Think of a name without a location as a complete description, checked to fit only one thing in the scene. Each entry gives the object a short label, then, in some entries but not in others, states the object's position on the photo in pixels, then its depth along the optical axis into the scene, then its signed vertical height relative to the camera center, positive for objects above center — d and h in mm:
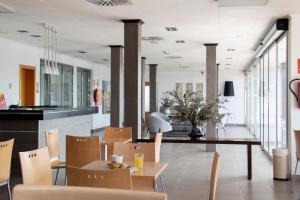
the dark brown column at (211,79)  10164 +522
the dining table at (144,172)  3186 -605
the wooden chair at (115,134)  6047 -524
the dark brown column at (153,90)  16469 +387
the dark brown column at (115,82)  10516 +468
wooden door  10969 +375
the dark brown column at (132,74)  7340 +470
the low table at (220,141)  6272 -661
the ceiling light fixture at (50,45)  8133 +1481
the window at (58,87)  12062 +397
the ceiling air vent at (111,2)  5980 +1477
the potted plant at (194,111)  6355 -186
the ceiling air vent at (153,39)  9627 +1477
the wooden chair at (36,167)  3311 -587
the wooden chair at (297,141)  5662 -596
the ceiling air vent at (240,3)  5723 +1406
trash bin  6418 -1016
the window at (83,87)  15125 +478
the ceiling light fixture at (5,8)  6219 +1463
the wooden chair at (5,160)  4082 -624
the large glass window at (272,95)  7884 +106
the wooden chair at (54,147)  5160 -644
